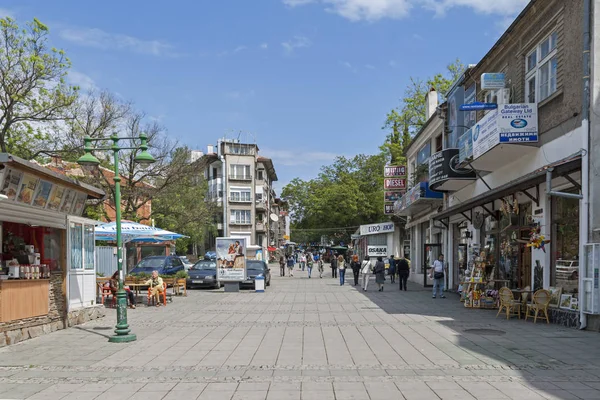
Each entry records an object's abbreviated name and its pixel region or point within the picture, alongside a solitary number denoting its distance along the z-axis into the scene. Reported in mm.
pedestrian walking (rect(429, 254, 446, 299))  20625
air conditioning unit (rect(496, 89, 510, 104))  16844
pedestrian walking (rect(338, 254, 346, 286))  29594
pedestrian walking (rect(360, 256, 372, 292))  24844
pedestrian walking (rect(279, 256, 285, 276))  44938
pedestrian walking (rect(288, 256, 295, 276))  43700
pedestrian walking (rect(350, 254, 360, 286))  30078
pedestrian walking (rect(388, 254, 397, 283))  31703
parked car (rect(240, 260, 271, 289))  26281
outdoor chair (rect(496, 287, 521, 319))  13773
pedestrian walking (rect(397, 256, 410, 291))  25203
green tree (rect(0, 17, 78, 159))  23141
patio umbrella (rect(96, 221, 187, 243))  20469
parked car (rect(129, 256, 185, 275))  26039
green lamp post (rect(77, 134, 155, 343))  10914
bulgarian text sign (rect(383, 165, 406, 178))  36188
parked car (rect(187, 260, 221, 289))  26891
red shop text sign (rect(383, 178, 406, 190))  36406
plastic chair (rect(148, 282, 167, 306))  19041
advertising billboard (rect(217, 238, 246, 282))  24609
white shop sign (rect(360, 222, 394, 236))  42719
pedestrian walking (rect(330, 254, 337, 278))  40062
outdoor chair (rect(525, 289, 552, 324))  12961
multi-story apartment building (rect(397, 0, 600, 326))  11961
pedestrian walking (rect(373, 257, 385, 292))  25109
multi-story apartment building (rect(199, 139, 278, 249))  70188
